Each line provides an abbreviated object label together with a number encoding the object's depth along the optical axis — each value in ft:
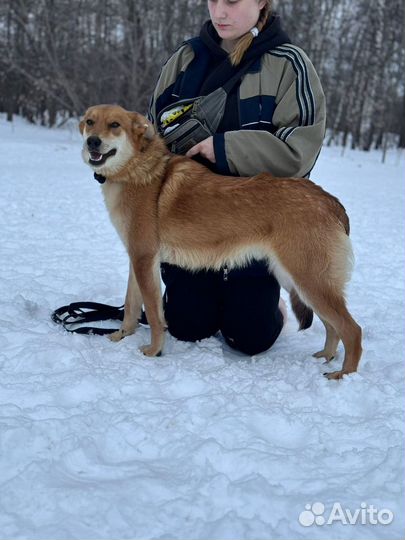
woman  10.12
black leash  11.16
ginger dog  9.45
